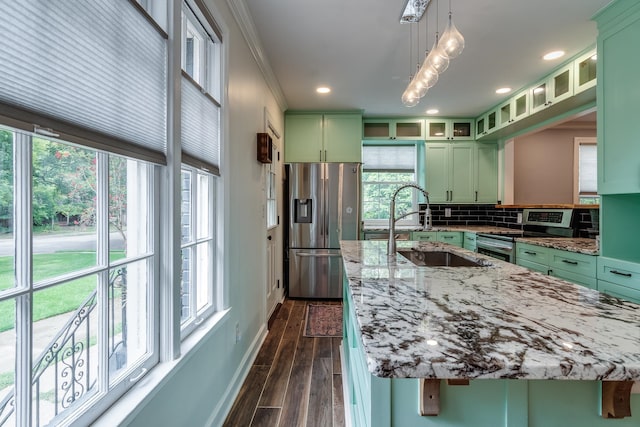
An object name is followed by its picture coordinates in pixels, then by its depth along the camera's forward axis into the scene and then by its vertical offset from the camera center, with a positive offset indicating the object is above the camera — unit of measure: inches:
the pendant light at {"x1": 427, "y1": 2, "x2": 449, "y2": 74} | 61.4 +33.9
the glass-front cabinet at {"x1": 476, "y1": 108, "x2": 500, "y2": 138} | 145.7 +47.7
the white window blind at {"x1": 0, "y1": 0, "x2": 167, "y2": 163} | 23.0 +13.9
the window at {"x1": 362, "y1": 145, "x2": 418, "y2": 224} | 174.6 +22.0
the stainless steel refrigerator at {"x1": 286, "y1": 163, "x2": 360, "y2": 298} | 145.5 -5.3
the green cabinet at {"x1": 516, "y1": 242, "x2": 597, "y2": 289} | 83.6 -17.1
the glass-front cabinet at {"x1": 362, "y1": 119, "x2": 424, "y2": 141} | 165.2 +47.9
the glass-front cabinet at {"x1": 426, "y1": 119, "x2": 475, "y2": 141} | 165.0 +47.7
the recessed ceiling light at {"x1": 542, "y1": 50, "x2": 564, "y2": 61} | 96.2 +53.9
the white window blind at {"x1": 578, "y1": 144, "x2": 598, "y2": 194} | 160.7 +27.5
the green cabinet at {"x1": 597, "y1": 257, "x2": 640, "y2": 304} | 69.5 -17.3
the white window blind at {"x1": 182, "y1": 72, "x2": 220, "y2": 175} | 49.6 +15.8
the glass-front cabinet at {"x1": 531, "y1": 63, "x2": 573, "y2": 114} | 100.7 +46.9
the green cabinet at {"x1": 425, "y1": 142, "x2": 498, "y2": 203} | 163.9 +22.7
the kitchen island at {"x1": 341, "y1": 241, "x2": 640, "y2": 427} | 19.9 -10.6
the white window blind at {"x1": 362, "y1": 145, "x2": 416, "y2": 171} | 174.4 +33.1
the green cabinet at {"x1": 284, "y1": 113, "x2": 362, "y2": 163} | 154.6 +39.1
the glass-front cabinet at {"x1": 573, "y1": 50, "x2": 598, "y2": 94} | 90.4 +46.1
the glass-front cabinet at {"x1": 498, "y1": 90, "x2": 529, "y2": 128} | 123.6 +47.3
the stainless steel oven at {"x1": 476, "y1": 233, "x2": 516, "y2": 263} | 117.9 -15.2
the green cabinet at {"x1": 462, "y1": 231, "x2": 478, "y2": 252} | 141.2 -15.0
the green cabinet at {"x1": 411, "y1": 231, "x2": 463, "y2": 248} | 152.1 -13.4
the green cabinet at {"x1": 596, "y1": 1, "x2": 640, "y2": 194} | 69.1 +28.8
